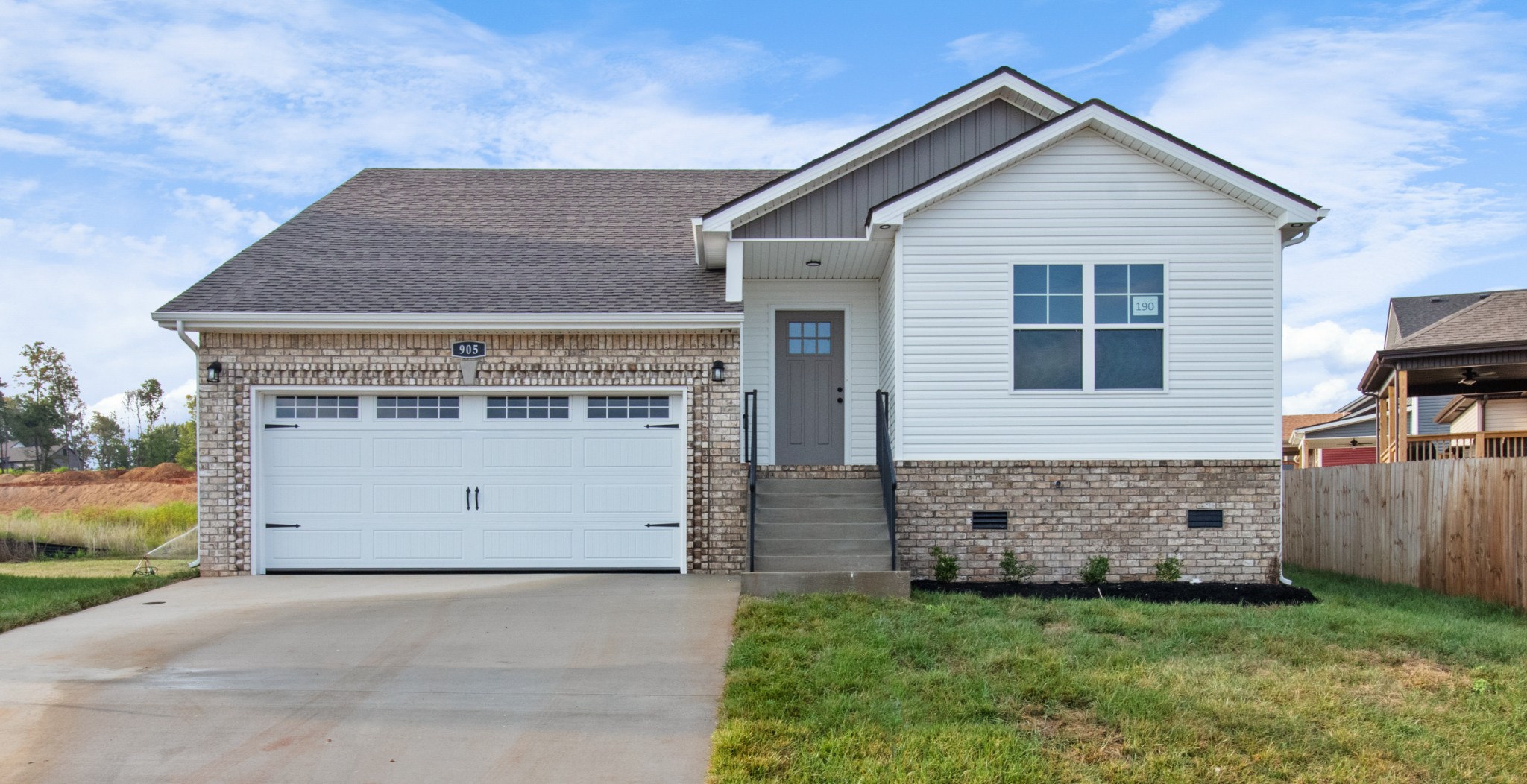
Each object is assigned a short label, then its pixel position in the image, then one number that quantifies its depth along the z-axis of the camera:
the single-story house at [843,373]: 11.30
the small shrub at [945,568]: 11.11
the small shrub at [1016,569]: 11.22
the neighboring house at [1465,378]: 14.14
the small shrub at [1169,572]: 11.19
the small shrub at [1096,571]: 11.13
